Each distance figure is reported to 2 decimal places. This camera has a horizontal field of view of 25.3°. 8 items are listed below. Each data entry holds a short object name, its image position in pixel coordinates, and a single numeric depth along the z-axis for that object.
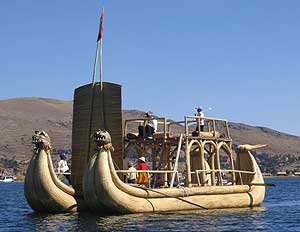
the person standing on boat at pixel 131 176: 31.61
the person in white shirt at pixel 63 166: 32.88
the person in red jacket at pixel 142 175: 31.19
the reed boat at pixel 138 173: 28.70
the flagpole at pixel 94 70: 32.38
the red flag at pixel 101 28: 33.25
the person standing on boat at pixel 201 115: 33.78
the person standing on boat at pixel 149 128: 33.06
